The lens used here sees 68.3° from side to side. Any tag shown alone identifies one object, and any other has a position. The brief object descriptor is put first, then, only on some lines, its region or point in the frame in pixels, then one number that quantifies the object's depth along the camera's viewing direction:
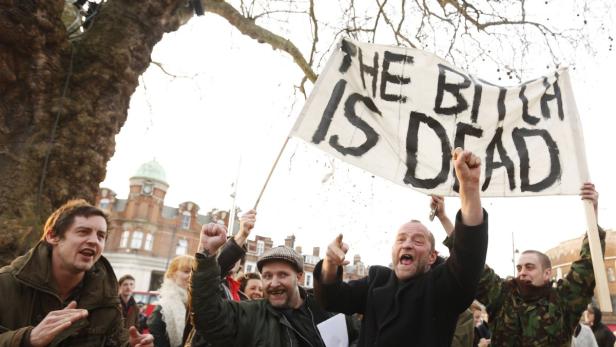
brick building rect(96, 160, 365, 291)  45.22
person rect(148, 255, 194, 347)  3.85
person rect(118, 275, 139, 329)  5.79
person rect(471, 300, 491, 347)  6.48
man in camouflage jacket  3.13
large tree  3.90
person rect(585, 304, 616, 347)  6.34
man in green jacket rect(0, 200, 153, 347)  2.22
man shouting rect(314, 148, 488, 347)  2.10
